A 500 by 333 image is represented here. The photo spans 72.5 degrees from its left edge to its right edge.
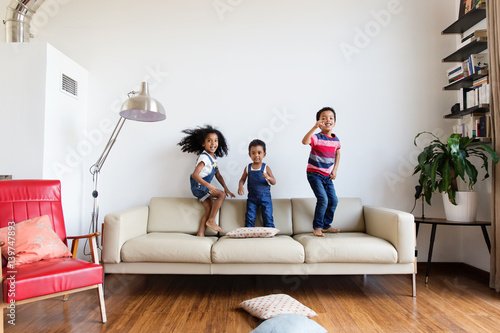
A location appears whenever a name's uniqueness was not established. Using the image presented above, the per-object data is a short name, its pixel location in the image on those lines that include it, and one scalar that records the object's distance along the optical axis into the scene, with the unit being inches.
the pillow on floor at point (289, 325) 73.0
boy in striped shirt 119.0
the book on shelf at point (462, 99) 127.3
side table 114.3
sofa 98.0
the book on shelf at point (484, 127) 115.6
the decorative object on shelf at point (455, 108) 129.9
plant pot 116.7
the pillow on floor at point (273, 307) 84.0
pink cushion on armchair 80.6
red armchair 70.9
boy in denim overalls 120.7
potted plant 115.9
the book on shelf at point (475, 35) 116.9
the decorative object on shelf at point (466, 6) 122.4
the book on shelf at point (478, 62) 121.2
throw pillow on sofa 106.6
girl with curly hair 120.9
